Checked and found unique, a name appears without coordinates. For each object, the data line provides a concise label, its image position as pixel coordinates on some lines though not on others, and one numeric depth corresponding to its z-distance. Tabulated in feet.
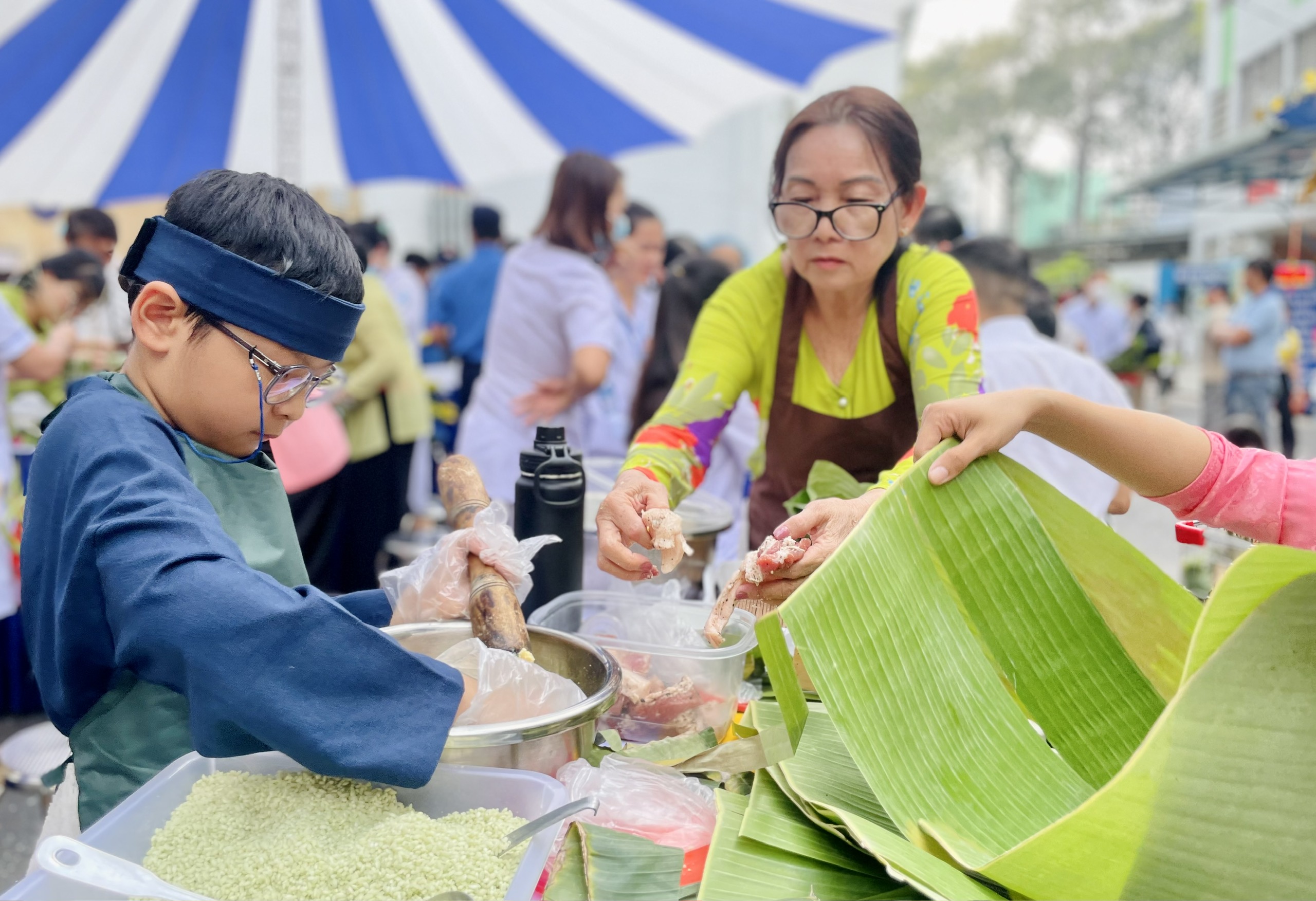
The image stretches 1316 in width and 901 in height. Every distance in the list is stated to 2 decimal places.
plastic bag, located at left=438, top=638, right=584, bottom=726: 3.44
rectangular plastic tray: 2.92
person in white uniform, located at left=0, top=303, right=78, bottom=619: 10.39
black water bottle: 5.04
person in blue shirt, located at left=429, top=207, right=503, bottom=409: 19.20
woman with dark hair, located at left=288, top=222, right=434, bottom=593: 13.44
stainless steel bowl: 3.14
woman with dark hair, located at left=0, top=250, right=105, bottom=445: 11.52
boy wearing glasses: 2.93
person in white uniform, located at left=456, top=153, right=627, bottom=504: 10.81
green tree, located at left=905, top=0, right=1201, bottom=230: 107.14
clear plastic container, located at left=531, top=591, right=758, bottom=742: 4.06
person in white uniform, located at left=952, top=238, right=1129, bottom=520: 8.21
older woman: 5.32
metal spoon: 2.82
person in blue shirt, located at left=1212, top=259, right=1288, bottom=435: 25.31
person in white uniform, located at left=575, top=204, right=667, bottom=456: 11.55
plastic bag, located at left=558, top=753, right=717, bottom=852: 3.22
